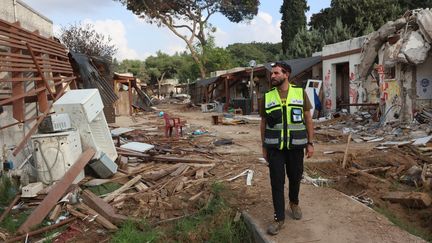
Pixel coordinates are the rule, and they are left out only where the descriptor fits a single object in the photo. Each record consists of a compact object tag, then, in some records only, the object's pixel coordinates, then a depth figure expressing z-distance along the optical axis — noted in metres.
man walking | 4.75
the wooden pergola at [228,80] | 28.67
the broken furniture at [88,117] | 7.90
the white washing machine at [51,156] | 7.26
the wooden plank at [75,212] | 6.21
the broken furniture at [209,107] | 33.88
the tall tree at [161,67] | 72.88
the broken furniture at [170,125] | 14.49
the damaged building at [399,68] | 14.10
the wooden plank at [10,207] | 6.31
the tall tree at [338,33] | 29.98
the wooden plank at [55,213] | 6.22
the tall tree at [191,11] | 41.25
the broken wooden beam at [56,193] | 5.99
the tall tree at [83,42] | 30.72
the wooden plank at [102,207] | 6.10
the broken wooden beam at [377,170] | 8.30
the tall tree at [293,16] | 34.59
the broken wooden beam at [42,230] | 5.63
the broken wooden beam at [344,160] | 8.90
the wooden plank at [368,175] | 7.61
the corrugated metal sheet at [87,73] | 13.64
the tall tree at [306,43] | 32.25
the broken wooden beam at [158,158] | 9.50
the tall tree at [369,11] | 30.66
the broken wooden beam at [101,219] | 5.96
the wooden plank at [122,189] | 6.96
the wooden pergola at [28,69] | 7.31
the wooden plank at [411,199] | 6.22
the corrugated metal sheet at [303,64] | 22.35
